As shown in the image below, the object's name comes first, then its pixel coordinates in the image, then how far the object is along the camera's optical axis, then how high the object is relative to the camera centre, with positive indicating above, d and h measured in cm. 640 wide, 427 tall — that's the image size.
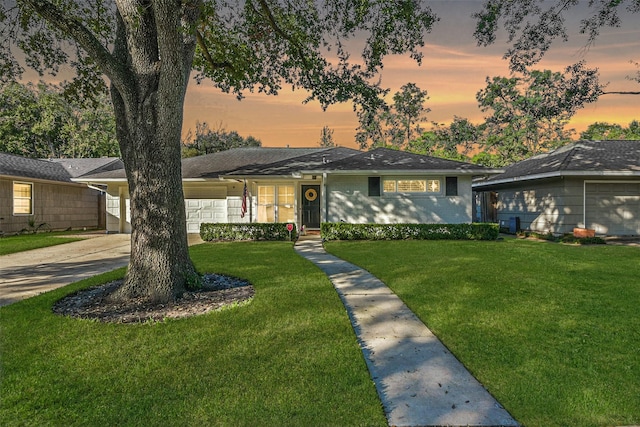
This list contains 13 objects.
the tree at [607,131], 3350 +840
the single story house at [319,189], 1406 +102
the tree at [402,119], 4034 +1124
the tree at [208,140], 4000 +911
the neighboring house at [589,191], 1345 +69
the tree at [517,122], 3559 +948
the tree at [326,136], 5617 +1258
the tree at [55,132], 3138 +828
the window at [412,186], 1430 +104
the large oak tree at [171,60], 530 +344
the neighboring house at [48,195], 1577 +107
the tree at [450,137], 4003 +887
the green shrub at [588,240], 1255 -121
